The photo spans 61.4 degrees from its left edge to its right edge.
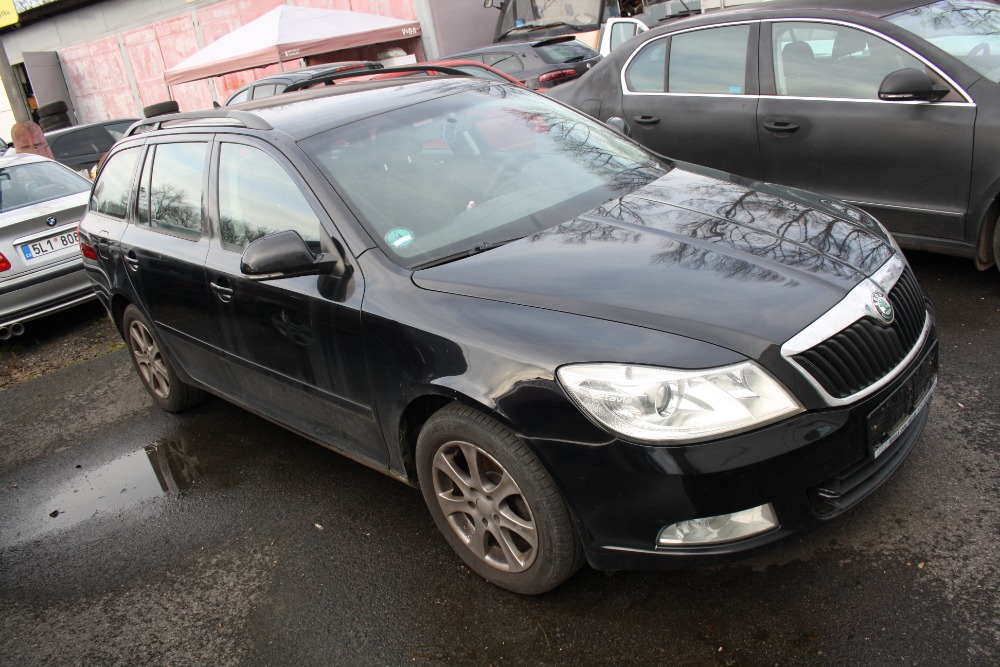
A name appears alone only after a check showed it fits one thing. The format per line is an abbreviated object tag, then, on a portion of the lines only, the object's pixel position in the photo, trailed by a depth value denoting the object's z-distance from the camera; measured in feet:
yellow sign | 94.27
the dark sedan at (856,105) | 14.82
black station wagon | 8.06
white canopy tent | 47.74
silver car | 23.00
